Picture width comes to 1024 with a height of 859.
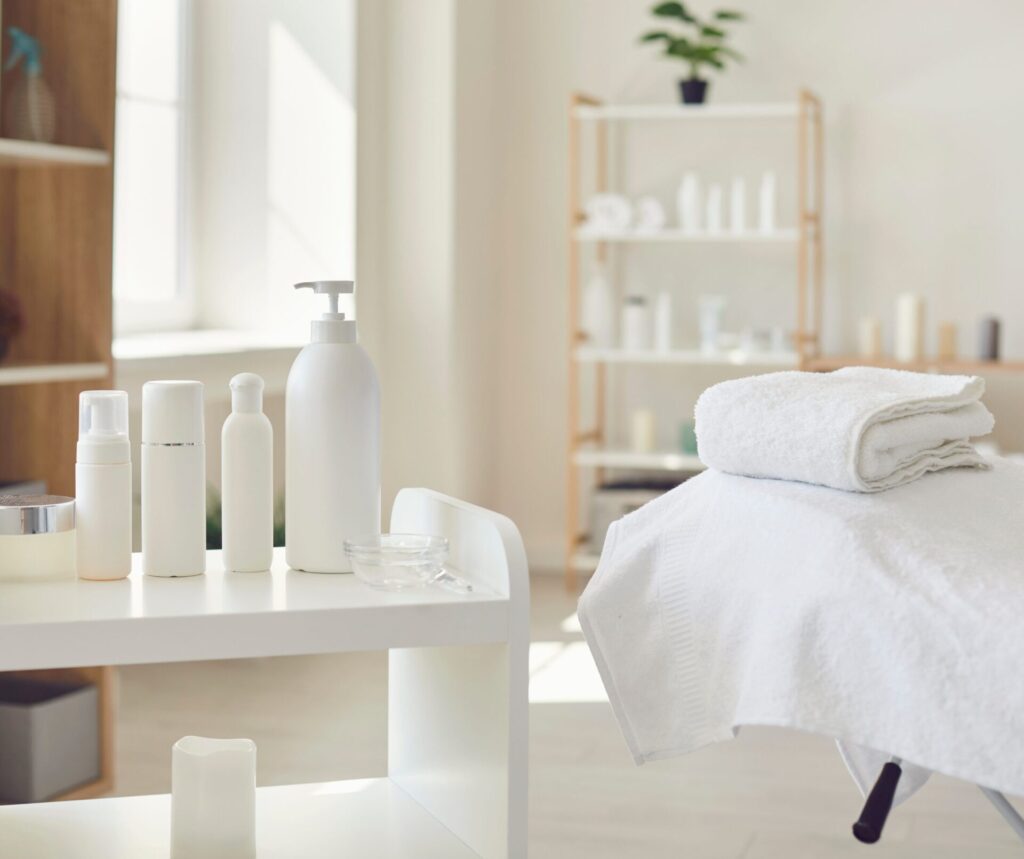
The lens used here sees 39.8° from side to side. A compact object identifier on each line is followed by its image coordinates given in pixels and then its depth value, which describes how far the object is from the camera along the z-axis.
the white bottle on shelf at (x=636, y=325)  4.32
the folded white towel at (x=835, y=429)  1.34
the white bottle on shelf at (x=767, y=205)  4.20
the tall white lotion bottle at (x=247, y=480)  1.36
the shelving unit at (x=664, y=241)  4.13
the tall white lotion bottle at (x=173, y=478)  1.32
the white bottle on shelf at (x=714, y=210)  4.23
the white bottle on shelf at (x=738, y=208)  4.20
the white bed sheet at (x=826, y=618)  1.16
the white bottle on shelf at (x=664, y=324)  4.30
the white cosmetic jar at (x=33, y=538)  1.30
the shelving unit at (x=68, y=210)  2.47
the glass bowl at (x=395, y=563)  1.28
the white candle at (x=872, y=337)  4.20
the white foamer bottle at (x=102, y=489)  1.31
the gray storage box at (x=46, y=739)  2.43
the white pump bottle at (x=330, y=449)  1.34
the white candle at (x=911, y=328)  4.12
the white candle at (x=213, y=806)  1.35
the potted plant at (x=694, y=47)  4.13
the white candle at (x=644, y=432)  4.43
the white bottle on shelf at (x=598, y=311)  4.38
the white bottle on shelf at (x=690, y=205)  4.30
